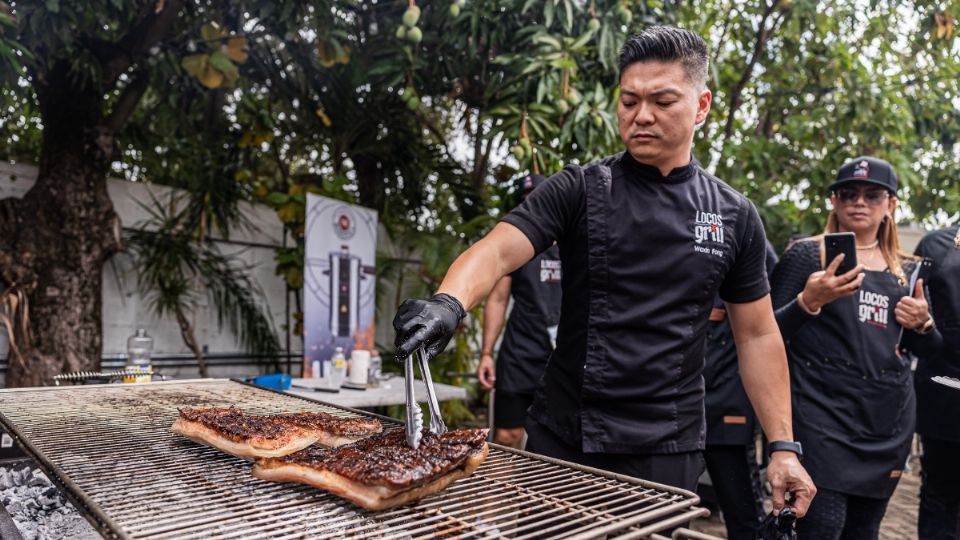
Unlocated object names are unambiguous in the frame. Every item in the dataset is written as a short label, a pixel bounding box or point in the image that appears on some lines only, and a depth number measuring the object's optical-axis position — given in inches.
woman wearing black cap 126.7
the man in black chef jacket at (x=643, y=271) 86.4
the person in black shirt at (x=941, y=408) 144.6
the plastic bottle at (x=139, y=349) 193.3
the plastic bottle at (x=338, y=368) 204.4
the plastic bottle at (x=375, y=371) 213.4
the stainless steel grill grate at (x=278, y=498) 55.6
